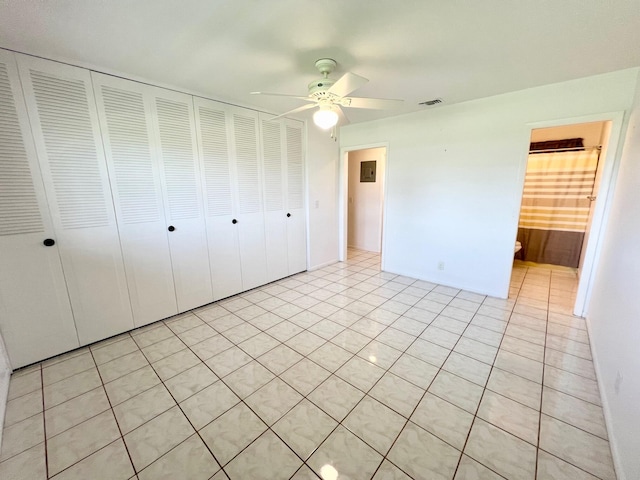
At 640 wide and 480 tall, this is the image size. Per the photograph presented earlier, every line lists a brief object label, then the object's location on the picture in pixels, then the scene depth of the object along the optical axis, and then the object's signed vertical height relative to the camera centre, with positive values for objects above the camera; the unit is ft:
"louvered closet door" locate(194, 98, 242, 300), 8.92 -0.13
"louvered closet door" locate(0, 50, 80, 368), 5.80 -1.41
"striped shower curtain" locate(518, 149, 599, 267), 12.47 -1.01
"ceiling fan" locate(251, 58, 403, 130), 5.99 +2.15
